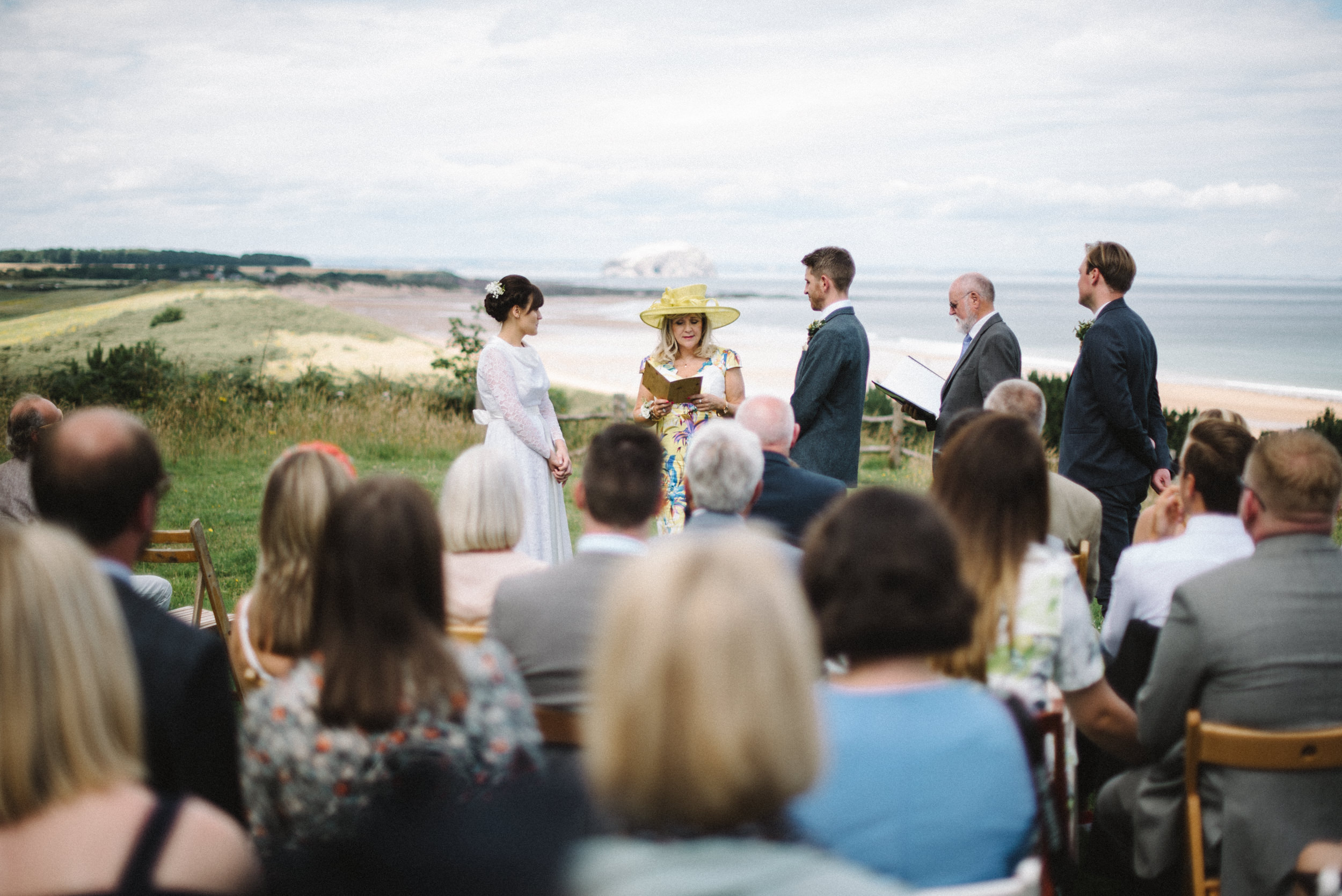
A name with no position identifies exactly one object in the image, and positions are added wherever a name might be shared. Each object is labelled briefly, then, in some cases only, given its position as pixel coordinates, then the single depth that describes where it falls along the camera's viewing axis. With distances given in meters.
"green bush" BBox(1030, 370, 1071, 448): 15.58
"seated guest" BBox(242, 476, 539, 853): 2.24
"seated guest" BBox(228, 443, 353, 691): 2.86
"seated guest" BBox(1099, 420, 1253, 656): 3.36
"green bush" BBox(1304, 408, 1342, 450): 13.26
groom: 6.34
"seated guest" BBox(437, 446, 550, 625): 3.31
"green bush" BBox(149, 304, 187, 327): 29.60
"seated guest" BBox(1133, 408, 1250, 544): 4.08
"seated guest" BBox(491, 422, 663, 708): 2.81
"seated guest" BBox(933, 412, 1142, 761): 2.79
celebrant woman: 6.52
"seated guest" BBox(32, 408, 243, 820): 2.22
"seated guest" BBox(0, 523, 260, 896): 1.59
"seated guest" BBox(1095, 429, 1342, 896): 2.65
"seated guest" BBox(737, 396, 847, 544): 4.22
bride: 6.34
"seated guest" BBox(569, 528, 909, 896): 1.33
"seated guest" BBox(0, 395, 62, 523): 5.01
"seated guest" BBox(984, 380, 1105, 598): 4.20
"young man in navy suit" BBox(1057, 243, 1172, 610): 5.73
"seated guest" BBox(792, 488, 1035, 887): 1.86
